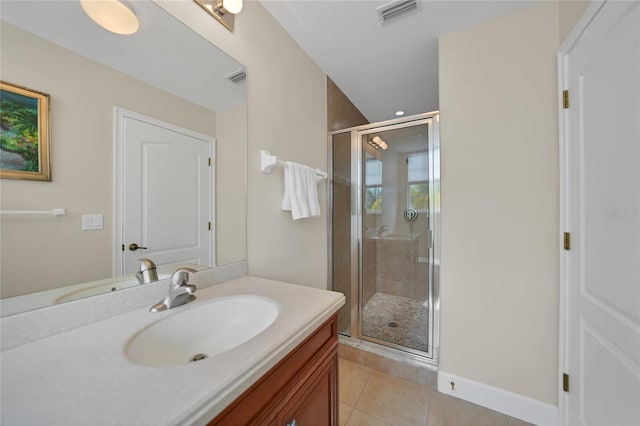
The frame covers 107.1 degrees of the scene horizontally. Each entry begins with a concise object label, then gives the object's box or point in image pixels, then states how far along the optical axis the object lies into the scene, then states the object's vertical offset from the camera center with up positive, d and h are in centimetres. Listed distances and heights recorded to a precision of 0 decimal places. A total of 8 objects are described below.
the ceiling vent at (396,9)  138 +122
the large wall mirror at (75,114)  62 +32
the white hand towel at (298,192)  150 +13
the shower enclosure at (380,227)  195 -13
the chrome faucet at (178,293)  81 -28
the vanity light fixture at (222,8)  111 +99
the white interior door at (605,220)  79 -3
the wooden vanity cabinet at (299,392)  55 -51
